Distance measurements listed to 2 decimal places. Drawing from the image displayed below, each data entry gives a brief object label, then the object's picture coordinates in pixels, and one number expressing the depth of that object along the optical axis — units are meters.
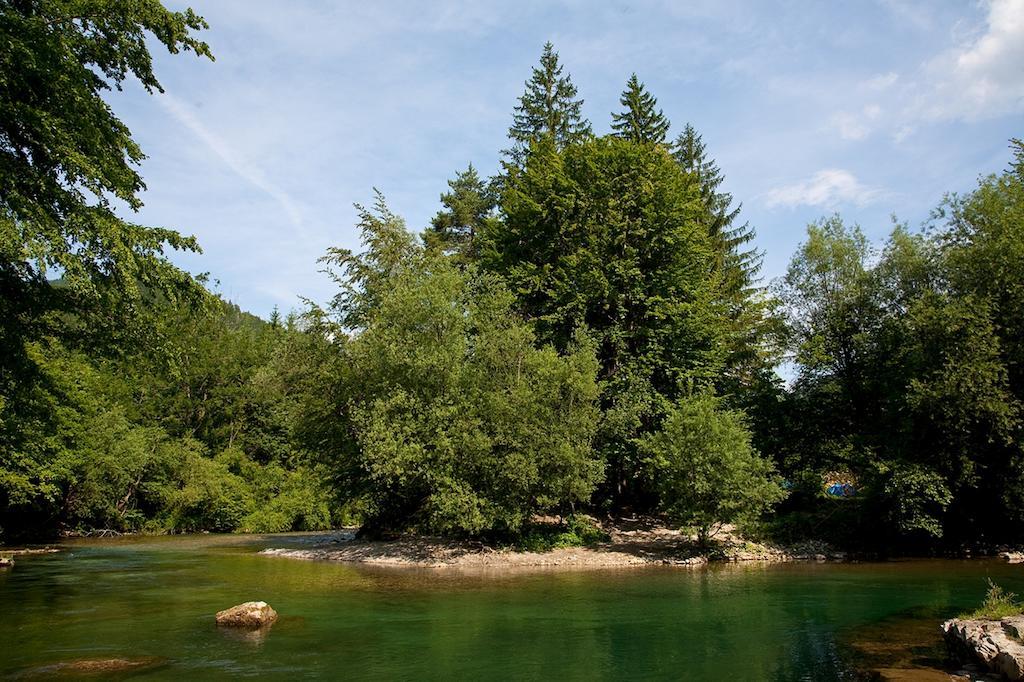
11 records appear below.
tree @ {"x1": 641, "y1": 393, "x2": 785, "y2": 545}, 28.45
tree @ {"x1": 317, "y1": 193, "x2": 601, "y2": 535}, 29.00
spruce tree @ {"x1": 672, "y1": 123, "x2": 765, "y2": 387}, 48.03
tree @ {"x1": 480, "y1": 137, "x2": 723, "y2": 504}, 35.50
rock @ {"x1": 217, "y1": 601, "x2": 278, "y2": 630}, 16.20
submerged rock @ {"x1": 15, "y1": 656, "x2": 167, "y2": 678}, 12.09
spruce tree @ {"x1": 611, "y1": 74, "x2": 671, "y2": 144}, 45.66
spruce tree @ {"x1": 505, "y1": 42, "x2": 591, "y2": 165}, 48.59
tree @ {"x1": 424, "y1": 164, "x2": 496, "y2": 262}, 53.62
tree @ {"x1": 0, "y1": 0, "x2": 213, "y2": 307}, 12.51
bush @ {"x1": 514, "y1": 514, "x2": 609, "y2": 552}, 30.97
